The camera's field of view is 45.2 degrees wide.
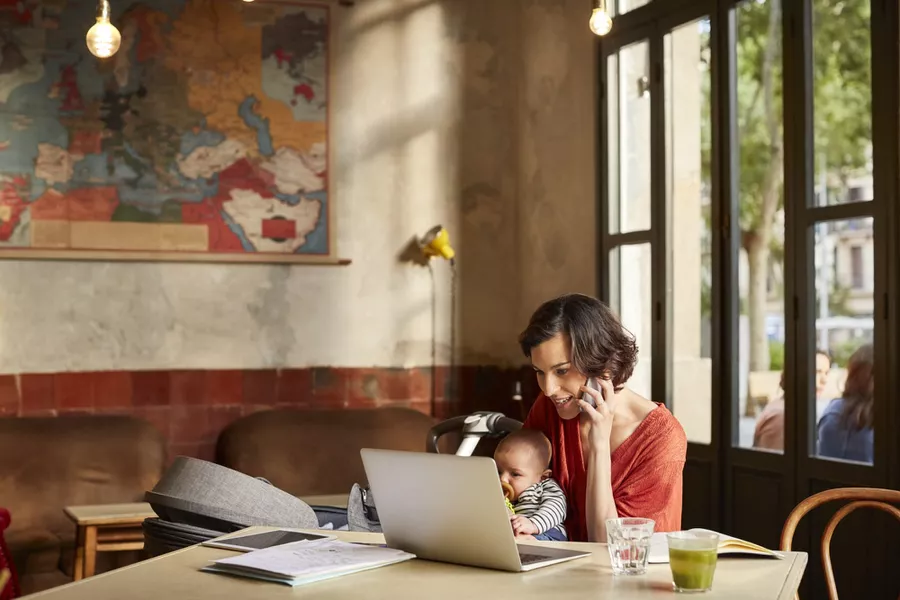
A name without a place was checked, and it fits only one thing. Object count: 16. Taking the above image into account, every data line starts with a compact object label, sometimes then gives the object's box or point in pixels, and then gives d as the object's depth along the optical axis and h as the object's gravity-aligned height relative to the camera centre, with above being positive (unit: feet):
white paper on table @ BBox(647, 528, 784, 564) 7.41 -1.66
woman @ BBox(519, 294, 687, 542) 9.24 -1.02
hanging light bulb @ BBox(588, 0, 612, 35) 10.37 +2.81
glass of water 6.98 -1.50
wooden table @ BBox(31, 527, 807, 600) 6.52 -1.71
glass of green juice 6.46 -1.50
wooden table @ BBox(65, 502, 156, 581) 14.29 -2.96
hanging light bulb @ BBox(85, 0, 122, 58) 9.77 +2.51
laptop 6.89 -1.32
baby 9.51 -1.50
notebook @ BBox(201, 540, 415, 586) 6.95 -1.68
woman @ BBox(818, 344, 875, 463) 13.76 -1.39
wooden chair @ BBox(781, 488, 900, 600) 8.72 -1.59
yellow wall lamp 19.72 +1.26
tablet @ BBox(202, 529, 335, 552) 8.00 -1.73
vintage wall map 17.98 +3.19
